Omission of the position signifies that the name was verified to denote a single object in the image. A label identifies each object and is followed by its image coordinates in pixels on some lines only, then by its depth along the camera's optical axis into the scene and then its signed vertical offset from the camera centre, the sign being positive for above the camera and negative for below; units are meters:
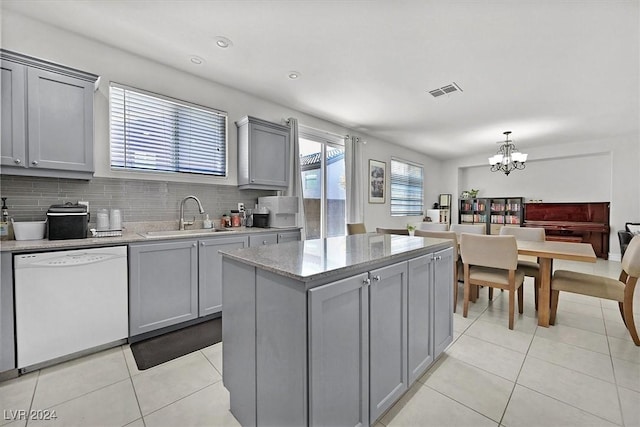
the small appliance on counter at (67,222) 2.03 -0.11
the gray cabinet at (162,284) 2.19 -0.67
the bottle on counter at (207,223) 3.05 -0.17
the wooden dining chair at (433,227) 3.94 -0.26
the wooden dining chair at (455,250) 2.99 -0.46
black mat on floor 2.04 -1.15
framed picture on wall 5.52 +0.63
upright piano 5.79 -0.26
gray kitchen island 1.07 -0.58
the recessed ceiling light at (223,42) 2.38 +1.53
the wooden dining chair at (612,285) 2.19 -0.68
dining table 2.42 -0.46
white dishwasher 1.78 -0.68
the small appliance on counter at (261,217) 3.36 -0.10
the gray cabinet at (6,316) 1.70 -0.70
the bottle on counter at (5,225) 1.98 -0.13
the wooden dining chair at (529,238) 2.90 -0.36
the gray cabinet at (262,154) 3.26 +0.71
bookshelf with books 6.92 -0.05
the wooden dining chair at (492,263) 2.52 -0.53
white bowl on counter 2.02 -0.17
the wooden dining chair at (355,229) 4.16 -0.31
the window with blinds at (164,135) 2.61 +0.81
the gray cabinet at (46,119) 1.91 +0.69
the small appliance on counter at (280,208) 3.33 +0.01
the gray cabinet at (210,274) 2.57 -0.64
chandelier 4.83 +1.01
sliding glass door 4.37 +0.43
